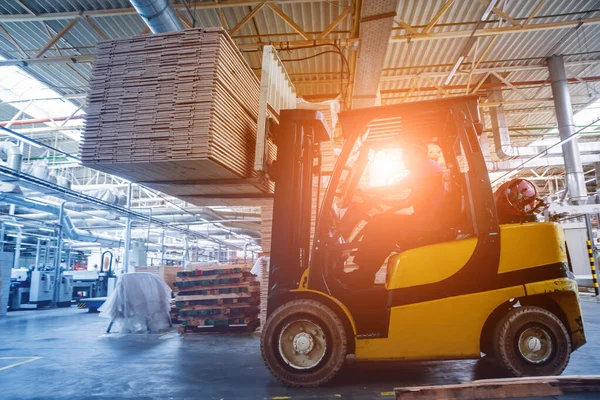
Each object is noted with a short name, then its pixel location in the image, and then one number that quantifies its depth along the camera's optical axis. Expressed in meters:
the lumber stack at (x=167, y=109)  3.70
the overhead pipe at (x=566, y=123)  11.23
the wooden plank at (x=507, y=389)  2.33
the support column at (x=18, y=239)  17.93
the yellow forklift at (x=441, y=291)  3.05
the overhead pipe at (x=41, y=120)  13.41
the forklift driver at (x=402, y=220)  3.35
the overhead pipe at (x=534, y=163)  14.95
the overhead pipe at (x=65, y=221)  12.92
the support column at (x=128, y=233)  12.29
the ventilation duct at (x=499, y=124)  12.88
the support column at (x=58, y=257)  13.50
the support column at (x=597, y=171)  18.45
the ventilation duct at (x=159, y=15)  6.57
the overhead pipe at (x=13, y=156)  10.52
